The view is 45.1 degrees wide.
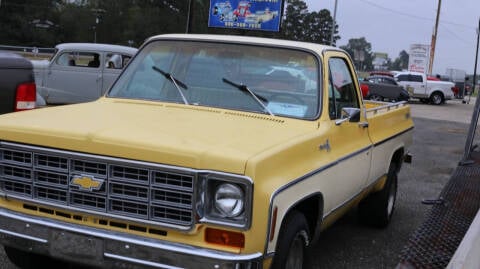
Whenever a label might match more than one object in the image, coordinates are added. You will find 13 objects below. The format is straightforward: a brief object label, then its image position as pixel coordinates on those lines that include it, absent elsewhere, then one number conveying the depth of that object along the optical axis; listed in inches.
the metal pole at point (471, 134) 261.6
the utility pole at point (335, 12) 1554.5
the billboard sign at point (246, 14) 992.9
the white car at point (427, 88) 1310.3
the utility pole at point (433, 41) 1804.7
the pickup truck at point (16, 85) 229.9
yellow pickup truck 120.4
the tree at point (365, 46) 4421.8
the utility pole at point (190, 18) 875.0
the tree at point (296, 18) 3070.9
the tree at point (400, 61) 4737.2
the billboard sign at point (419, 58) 1769.2
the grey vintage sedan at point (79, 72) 559.2
